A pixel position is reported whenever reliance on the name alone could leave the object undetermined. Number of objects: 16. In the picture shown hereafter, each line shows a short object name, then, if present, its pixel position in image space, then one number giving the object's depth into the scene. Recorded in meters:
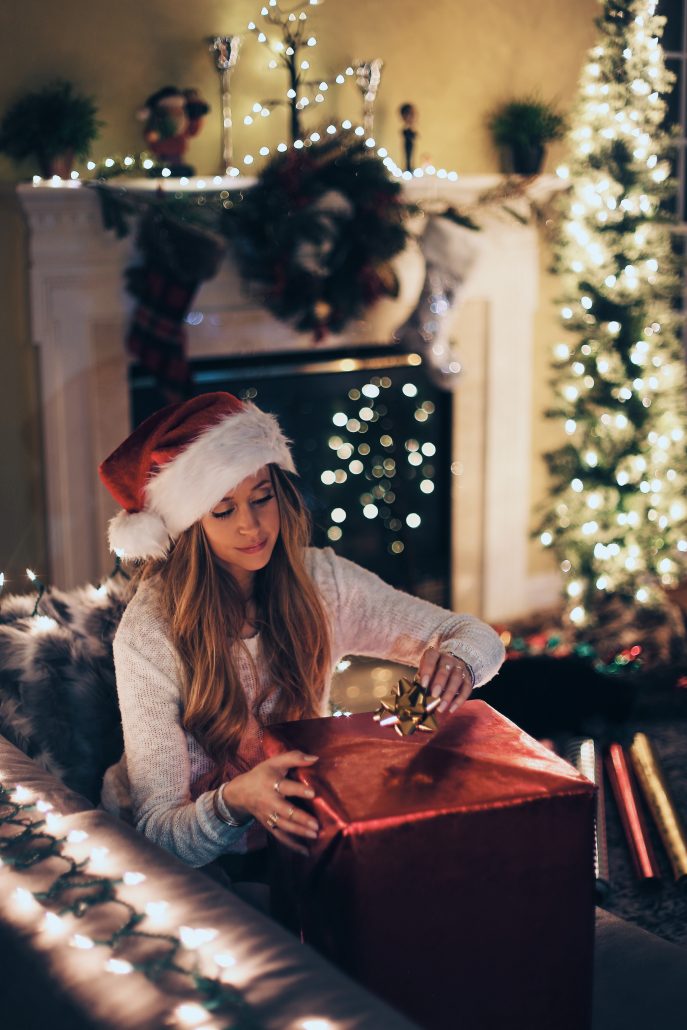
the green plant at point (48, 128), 3.31
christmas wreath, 3.60
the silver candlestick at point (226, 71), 3.60
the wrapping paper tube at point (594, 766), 2.72
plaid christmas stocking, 3.50
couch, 1.09
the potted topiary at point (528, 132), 4.25
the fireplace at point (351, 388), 3.58
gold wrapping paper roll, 2.71
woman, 1.72
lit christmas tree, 4.01
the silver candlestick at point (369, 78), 3.88
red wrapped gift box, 1.29
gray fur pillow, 1.89
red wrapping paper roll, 2.68
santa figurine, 3.47
